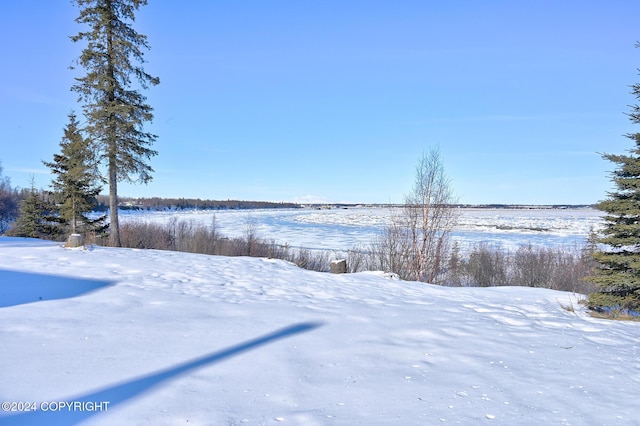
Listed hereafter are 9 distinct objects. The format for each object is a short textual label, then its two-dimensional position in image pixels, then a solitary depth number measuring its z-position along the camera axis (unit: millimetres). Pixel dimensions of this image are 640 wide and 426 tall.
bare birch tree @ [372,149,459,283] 19453
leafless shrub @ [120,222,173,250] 24008
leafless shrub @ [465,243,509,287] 22453
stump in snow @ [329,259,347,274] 12148
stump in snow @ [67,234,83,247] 12023
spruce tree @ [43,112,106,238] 21828
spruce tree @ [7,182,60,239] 24984
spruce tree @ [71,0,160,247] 15312
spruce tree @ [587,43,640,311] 7176
